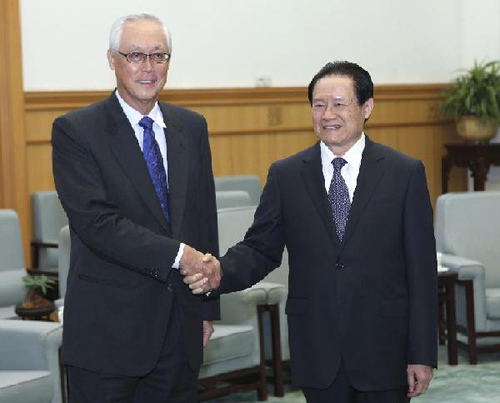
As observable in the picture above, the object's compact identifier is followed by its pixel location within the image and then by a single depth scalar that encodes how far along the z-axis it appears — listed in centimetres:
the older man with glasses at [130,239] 313
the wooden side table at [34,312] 582
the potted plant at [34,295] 591
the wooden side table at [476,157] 1005
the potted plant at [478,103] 1007
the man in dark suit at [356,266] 313
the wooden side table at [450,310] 667
